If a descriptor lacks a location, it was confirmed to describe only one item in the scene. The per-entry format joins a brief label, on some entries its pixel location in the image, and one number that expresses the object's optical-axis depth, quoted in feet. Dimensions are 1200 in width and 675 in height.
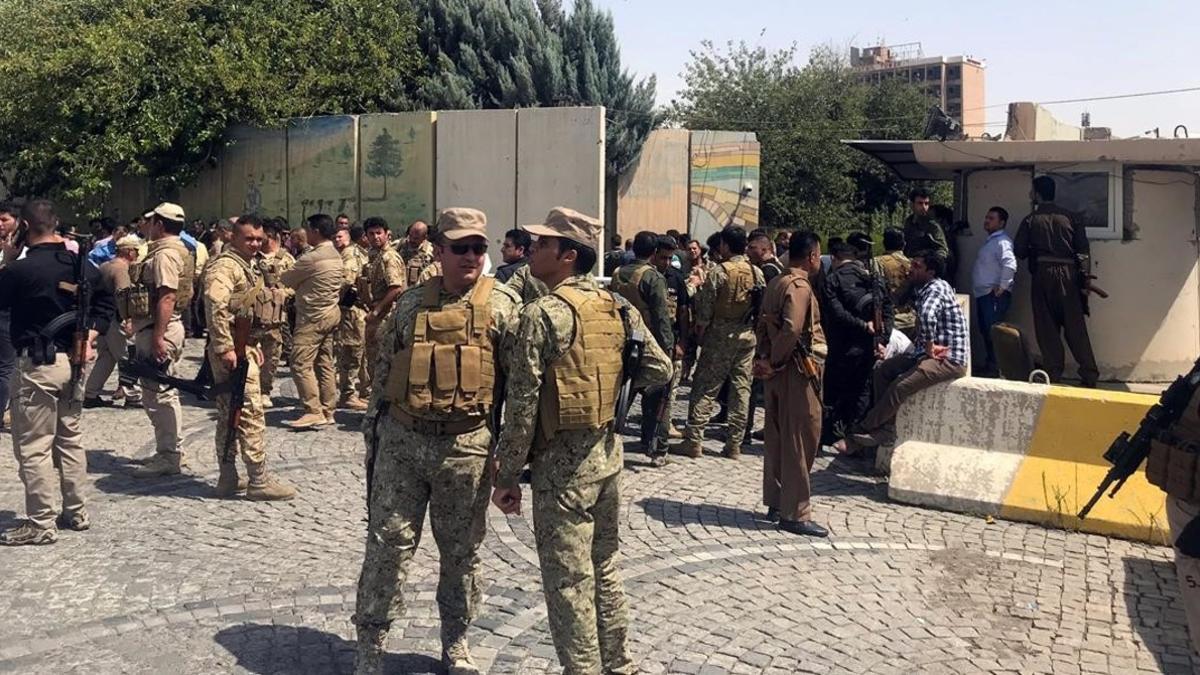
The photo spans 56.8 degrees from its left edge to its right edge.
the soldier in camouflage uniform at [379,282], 31.04
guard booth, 35.12
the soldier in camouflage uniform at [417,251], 34.86
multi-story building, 313.12
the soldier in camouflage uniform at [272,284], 31.24
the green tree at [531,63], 64.95
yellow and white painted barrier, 22.29
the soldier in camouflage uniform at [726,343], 28.27
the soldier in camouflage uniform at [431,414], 14.05
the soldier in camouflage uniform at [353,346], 33.94
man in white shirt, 35.01
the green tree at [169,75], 60.59
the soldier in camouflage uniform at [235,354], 23.04
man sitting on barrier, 24.76
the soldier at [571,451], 13.53
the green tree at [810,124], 109.60
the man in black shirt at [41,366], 20.11
